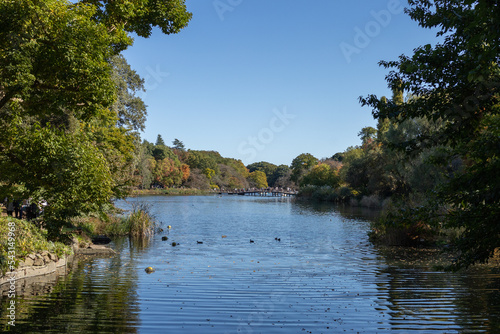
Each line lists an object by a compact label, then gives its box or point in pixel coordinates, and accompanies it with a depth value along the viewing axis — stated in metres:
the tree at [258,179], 157.38
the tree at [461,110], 6.71
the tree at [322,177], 82.61
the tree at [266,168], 171.07
